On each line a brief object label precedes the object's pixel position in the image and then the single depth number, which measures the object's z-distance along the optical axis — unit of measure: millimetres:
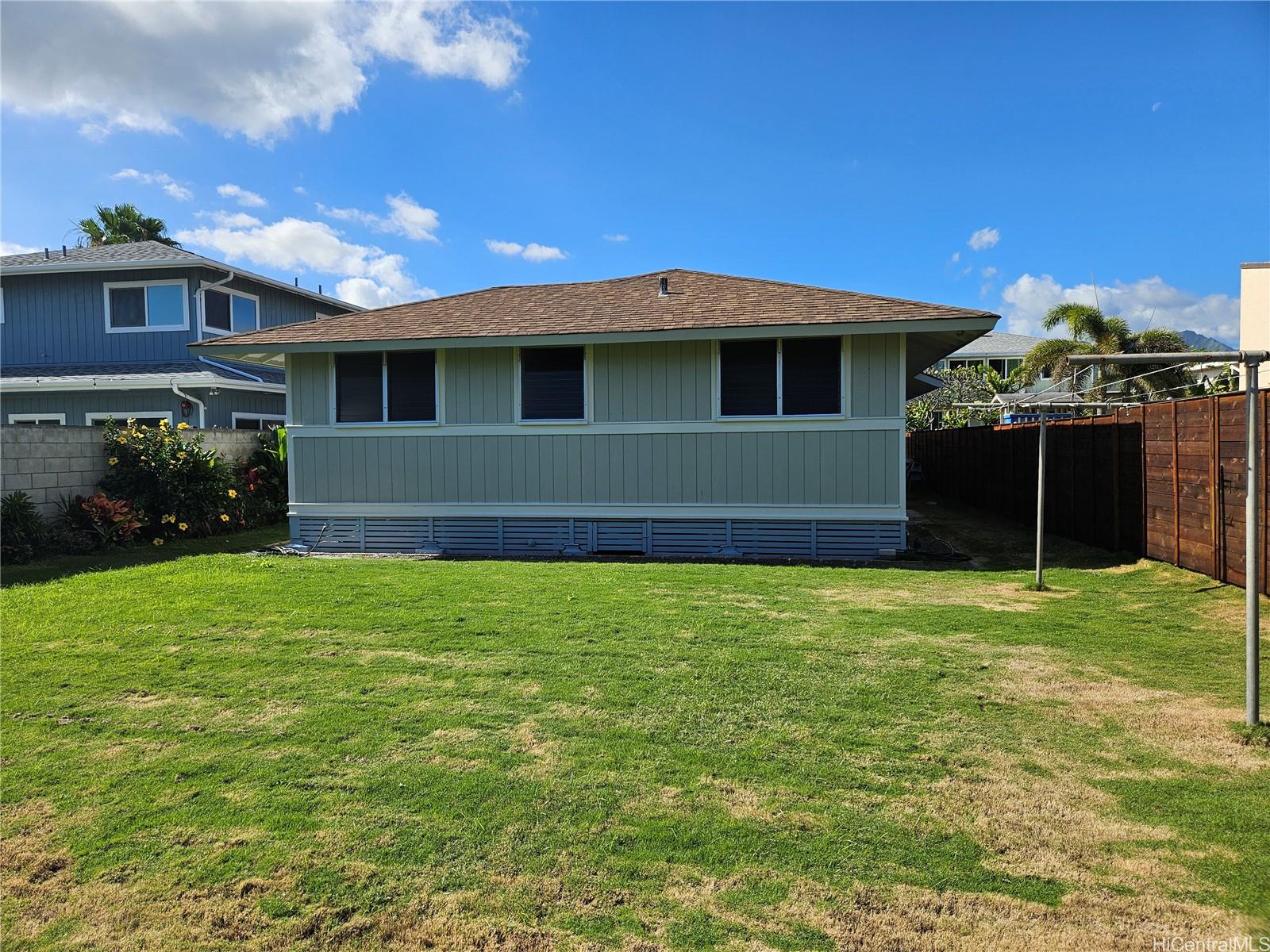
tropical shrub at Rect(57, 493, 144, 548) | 10414
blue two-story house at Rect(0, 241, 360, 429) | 15234
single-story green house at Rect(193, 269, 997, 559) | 9711
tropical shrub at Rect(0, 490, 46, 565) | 9195
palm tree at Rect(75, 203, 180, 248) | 25234
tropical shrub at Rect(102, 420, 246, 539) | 11234
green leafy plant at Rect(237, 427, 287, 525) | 13742
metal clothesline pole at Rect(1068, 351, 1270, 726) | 3801
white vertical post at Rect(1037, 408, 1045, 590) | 7379
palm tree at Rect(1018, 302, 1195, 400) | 20031
